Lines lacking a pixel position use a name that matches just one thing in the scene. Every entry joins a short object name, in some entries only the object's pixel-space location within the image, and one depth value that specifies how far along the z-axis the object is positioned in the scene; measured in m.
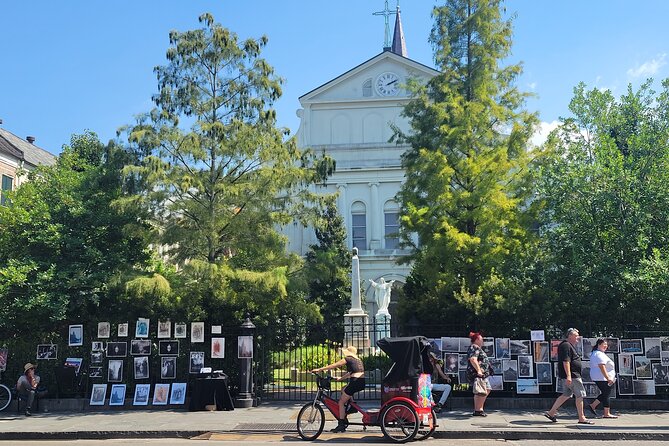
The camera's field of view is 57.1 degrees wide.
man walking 11.78
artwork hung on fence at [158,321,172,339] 15.48
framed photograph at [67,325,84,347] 15.68
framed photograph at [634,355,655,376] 14.12
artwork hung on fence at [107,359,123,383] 15.53
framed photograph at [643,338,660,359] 14.17
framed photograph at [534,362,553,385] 14.34
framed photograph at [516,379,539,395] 14.35
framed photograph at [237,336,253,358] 14.85
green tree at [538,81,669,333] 14.55
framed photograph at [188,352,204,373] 15.26
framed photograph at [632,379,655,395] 13.99
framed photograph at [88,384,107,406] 15.22
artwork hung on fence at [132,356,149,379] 15.45
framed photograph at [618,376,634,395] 14.14
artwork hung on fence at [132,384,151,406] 15.02
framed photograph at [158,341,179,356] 15.50
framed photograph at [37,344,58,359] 15.70
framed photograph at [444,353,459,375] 14.52
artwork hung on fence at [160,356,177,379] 15.44
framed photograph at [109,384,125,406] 15.14
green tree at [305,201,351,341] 35.75
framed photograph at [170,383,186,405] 14.98
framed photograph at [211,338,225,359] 15.33
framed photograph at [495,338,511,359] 14.48
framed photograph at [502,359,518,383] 14.44
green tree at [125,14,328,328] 15.70
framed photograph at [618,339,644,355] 14.20
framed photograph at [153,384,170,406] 14.99
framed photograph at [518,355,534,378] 14.38
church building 43.72
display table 14.47
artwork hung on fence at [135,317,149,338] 15.54
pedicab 10.38
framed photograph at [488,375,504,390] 14.38
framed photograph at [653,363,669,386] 14.12
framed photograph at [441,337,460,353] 14.62
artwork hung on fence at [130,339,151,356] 15.57
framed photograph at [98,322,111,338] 15.68
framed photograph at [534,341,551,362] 14.38
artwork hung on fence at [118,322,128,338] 15.55
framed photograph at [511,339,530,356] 14.45
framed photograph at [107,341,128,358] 15.62
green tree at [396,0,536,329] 15.98
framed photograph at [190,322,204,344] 15.36
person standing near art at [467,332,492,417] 12.62
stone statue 29.03
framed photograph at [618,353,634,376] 14.18
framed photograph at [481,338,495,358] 14.62
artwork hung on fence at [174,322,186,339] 15.48
